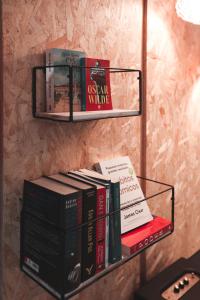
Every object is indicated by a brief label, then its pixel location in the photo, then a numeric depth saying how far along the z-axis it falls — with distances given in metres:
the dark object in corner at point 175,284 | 1.49
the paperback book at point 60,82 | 1.11
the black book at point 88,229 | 1.03
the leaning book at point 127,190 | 1.37
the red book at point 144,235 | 1.24
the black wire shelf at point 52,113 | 1.02
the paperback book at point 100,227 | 1.09
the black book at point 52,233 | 0.97
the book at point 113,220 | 1.14
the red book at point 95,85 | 1.15
